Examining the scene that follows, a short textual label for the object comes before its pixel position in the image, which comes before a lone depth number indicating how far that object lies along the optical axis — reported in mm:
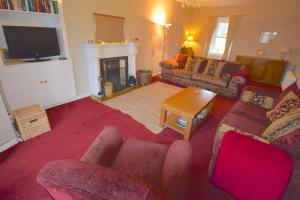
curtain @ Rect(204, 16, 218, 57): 5859
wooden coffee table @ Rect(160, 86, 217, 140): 2145
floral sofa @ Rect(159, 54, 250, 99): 3607
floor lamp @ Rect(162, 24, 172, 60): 4927
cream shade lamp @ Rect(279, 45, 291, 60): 4609
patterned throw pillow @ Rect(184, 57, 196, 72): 4450
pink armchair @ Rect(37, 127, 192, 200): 528
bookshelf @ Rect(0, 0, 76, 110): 2314
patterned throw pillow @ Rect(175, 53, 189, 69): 4707
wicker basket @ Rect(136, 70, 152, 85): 4298
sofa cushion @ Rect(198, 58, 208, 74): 4302
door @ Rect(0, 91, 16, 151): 1825
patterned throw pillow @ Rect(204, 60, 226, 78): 4019
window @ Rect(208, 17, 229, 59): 5810
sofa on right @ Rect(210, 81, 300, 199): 1203
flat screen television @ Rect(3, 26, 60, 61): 2316
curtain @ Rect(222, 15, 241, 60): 5406
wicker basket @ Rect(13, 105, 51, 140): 2012
